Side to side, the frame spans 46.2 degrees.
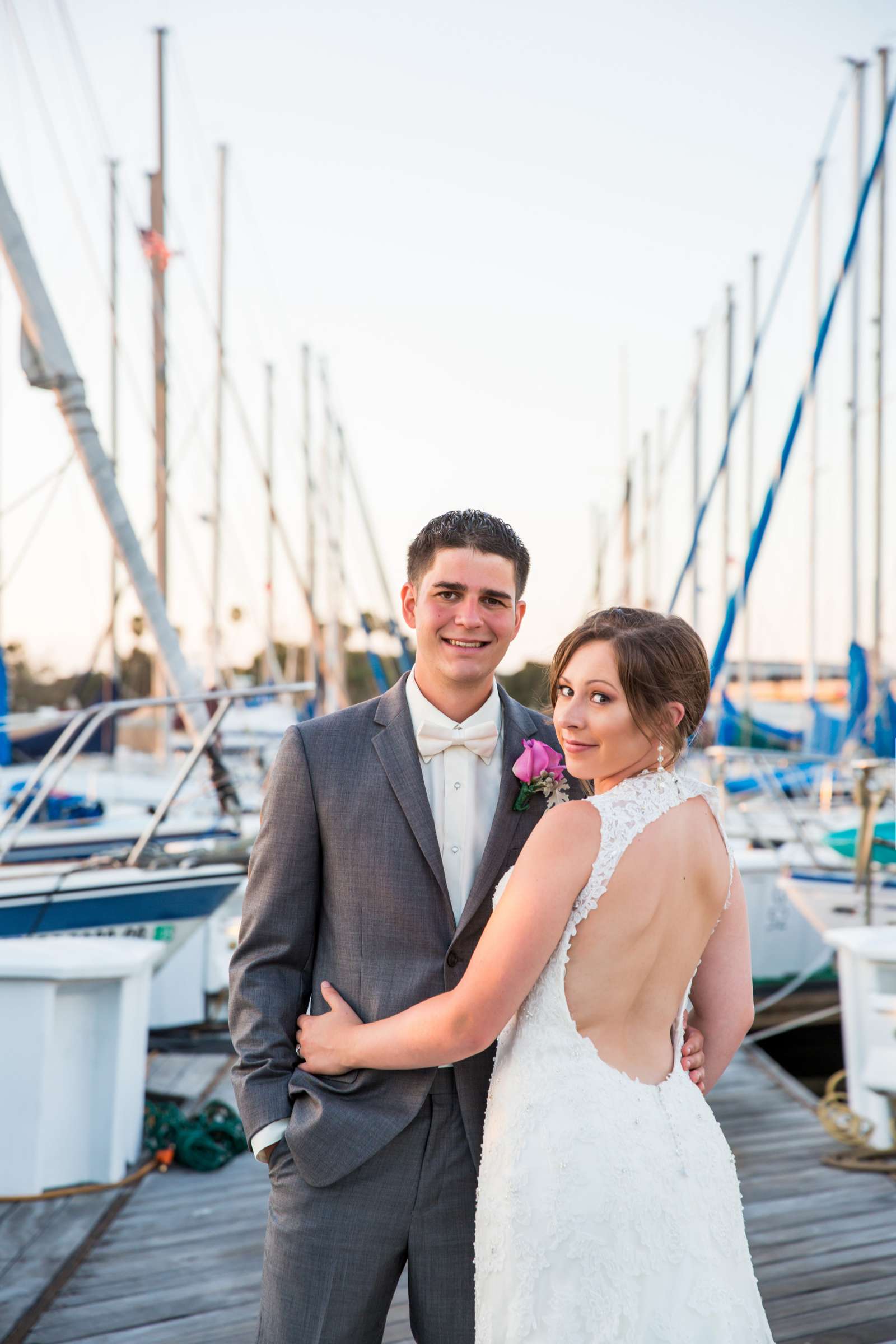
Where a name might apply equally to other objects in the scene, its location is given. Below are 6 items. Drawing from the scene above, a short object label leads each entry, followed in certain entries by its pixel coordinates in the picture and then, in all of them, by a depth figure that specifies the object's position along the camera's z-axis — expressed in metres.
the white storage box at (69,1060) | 4.06
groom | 1.87
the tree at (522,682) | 45.84
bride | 1.66
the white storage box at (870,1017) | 4.46
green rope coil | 4.59
